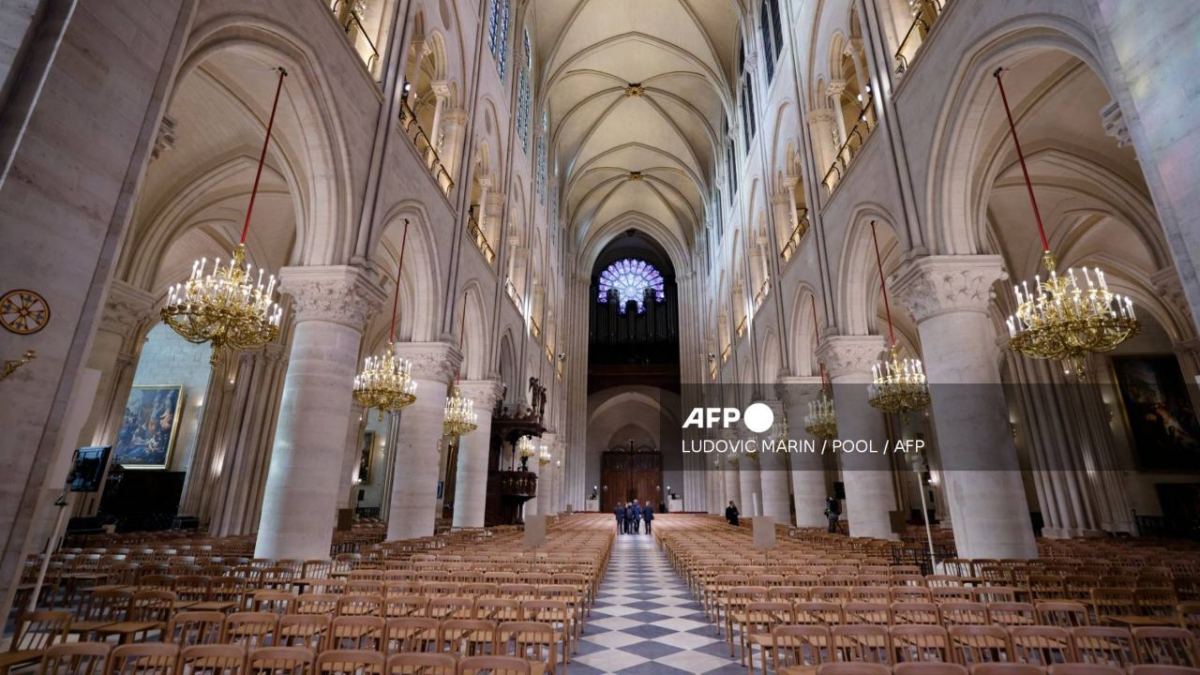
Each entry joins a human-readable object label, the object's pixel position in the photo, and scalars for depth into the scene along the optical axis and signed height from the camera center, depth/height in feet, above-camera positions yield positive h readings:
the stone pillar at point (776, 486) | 52.80 +1.26
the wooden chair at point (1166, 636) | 9.14 -2.12
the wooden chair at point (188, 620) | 10.01 -2.38
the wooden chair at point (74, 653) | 7.98 -2.38
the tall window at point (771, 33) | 53.31 +45.80
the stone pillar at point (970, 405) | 21.53 +3.96
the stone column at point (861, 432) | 34.76 +4.41
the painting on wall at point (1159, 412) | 54.13 +9.29
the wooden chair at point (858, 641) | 10.46 -2.80
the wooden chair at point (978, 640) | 10.09 -2.69
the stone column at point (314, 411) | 22.12 +3.35
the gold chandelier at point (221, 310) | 18.03 +5.81
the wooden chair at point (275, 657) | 8.29 -2.47
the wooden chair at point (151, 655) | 8.03 -2.42
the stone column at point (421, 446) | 34.06 +2.89
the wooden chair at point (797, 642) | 9.77 -2.82
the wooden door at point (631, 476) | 115.96 +4.32
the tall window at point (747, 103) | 63.61 +45.88
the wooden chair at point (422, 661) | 8.03 -2.41
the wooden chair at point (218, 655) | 8.23 -2.44
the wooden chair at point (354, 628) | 10.27 -2.61
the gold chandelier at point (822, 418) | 40.78 +6.00
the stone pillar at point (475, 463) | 44.47 +2.52
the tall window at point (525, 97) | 63.87 +45.79
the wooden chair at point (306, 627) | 10.53 -2.67
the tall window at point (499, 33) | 51.60 +44.24
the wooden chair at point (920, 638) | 10.26 -2.70
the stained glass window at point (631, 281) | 127.65 +49.61
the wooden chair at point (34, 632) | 8.50 -2.62
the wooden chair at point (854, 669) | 7.57 -2.28
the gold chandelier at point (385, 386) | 27.73 +5.29
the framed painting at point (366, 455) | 82.07 +5.55
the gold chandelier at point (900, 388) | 30.55 +6.26
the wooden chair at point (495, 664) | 7.88 -2.41
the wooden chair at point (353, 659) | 8.21 -2.45
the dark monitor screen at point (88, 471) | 15.28 +0.47
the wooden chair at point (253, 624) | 10.42 -2.59
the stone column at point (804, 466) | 45.55 +2.77
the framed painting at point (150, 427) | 61.62 +6.79
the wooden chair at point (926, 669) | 7.55 -2.25
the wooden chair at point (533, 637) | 10.31 -2.92
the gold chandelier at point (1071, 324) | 18.13 +5.90
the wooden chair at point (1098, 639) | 9.48 -2.49
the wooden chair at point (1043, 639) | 9.63 -2.50
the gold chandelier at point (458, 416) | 39.52 +5.53
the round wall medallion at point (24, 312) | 10.64 +3.37
